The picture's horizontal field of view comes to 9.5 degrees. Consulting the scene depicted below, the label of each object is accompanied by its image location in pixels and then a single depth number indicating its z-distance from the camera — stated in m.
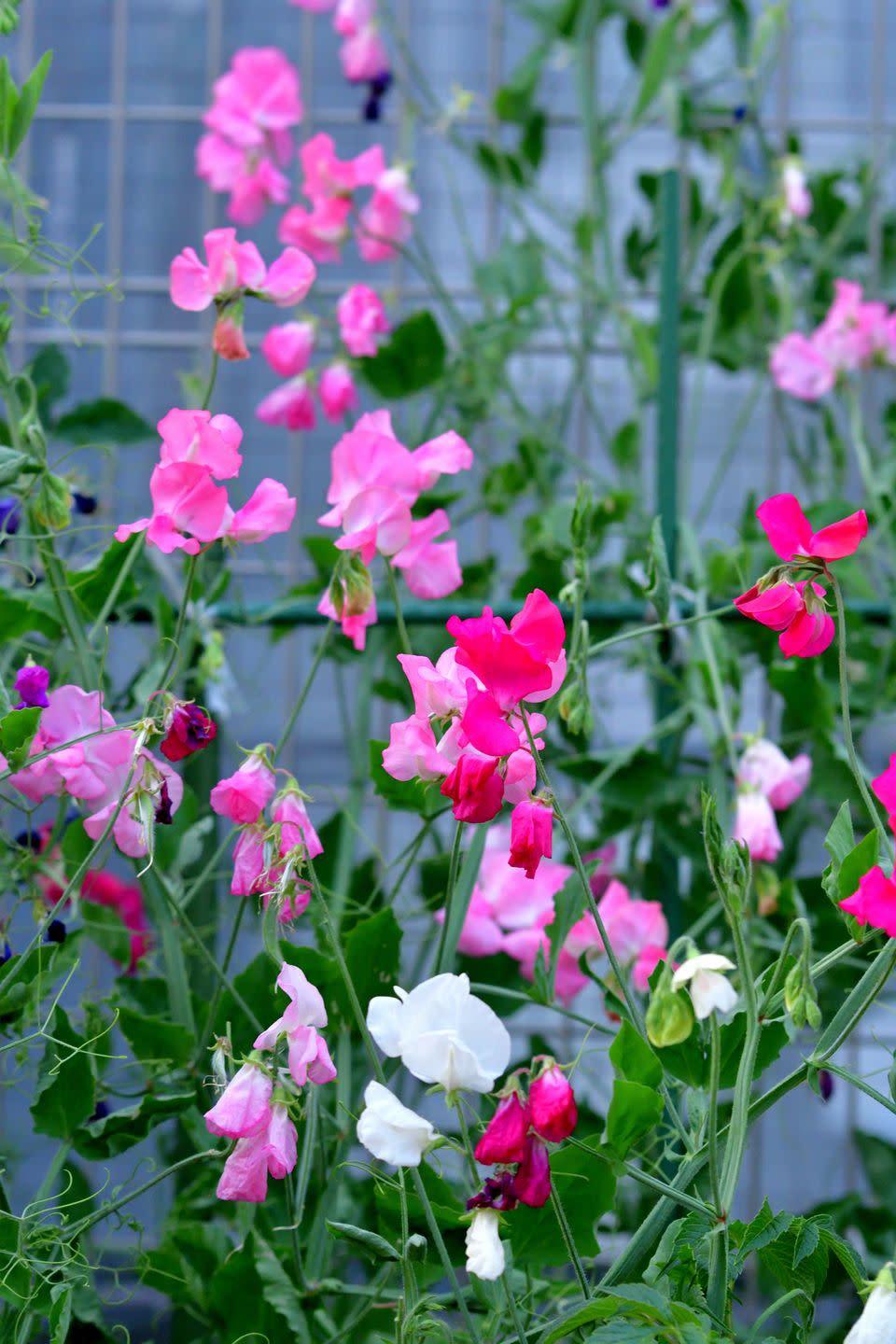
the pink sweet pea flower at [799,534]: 1.78
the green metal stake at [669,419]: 2.23
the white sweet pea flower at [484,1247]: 1.75
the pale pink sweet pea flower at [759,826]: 2.08
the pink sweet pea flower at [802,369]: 2.59
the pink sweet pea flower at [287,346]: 2.29
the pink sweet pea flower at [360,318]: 2.23
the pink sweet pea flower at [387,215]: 2.50
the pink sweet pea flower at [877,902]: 1.73
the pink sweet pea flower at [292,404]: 2.32
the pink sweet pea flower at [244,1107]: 1.80
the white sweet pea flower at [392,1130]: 1.77
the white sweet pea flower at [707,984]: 1.83
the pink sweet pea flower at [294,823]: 1.84
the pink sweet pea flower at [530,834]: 1.77
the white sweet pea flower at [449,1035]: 1.77
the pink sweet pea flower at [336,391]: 2.31
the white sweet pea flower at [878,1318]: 1.74
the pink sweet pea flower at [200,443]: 1.86
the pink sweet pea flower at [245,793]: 1.85
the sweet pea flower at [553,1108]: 1.76
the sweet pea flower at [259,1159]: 1.81
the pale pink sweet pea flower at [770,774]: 2.09
